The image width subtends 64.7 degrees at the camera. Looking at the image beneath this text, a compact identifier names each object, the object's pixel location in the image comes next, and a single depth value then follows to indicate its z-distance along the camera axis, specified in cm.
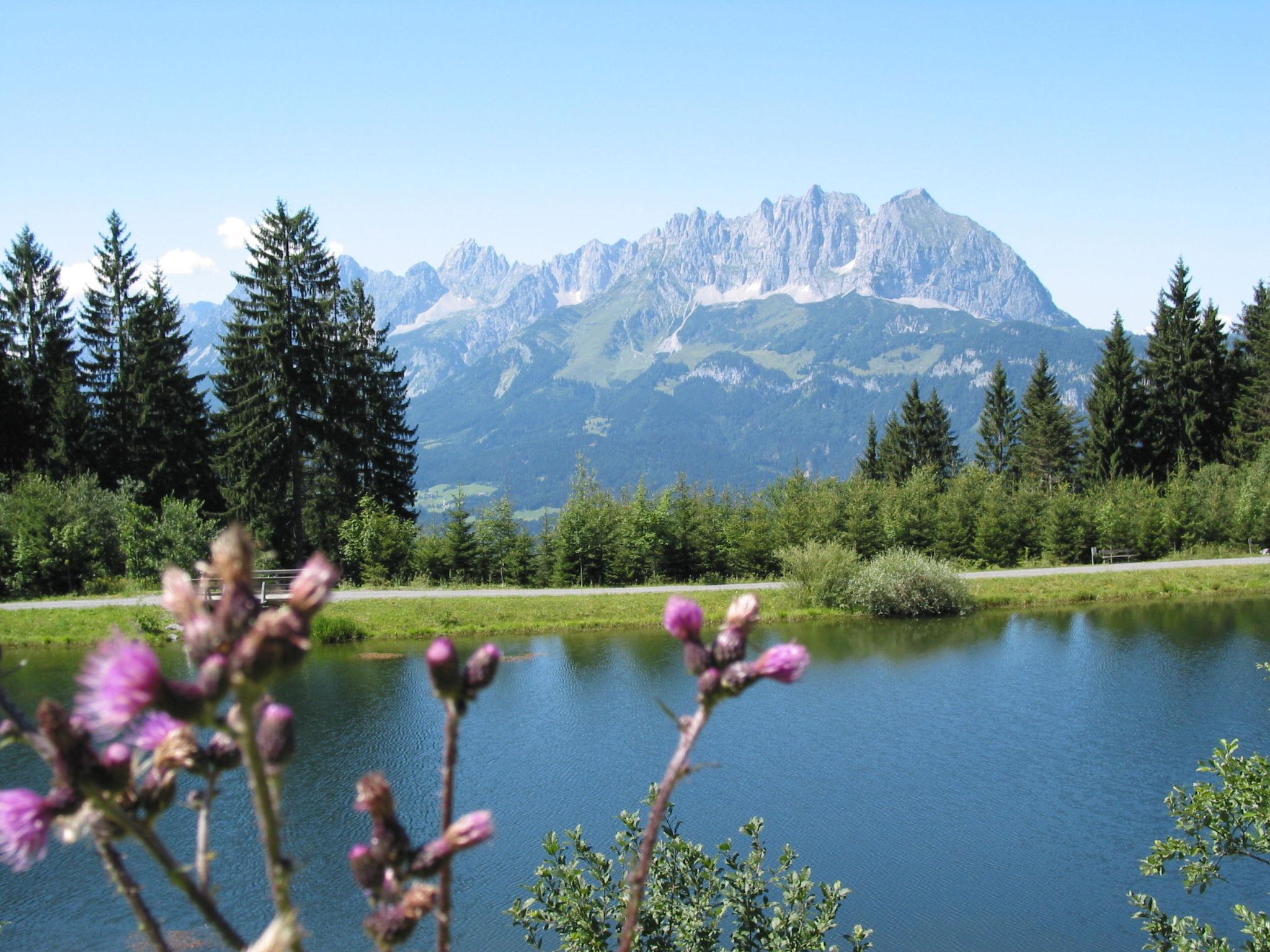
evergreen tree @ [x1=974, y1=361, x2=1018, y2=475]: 6047
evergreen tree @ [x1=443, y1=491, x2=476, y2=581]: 3375
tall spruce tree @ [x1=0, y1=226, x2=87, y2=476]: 3853
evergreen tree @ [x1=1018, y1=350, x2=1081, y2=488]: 5472
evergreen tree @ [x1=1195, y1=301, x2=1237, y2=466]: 5344
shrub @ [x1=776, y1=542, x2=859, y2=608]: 3025
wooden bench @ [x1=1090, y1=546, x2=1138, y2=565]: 3762
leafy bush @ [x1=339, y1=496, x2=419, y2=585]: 3388
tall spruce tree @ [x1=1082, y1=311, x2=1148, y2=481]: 5222
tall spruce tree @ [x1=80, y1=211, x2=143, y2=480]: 3991
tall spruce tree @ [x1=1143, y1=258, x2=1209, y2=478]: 5350
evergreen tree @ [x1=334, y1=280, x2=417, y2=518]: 3850
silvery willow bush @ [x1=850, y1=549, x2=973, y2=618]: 2969
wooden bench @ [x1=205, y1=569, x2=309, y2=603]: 2720
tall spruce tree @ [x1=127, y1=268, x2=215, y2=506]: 3956
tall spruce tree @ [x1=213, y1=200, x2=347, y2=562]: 3500
